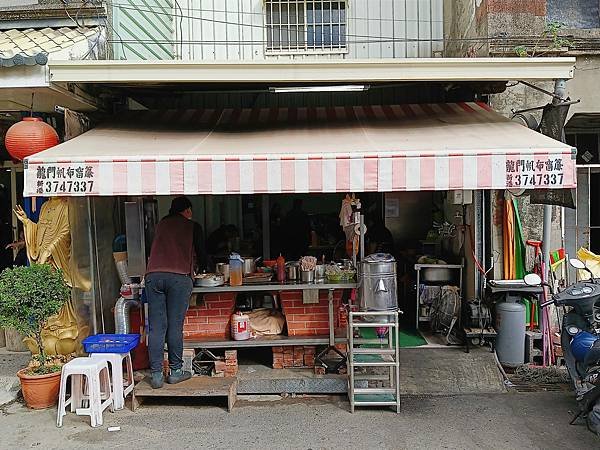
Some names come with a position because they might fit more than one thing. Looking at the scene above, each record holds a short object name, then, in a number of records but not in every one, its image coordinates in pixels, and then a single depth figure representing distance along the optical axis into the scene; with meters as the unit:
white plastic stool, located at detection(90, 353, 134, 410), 6.02
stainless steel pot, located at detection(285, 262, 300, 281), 7.03
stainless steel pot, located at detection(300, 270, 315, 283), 6.82
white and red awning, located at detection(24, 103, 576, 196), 5.46
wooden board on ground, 6.04
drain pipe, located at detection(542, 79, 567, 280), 7.29
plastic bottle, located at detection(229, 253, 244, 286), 6.82
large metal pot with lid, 6.34
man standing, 6.18
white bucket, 6.81
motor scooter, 5.38
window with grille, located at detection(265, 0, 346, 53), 9.09
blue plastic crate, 6.17
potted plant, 5.86
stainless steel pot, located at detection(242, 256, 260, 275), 7.32
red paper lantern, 6.10
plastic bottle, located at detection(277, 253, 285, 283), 7.02
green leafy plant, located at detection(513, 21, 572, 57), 7.48
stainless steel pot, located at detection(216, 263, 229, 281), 6.99
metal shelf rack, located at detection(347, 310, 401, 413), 5.95
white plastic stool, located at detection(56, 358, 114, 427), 5.71
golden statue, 6.45
